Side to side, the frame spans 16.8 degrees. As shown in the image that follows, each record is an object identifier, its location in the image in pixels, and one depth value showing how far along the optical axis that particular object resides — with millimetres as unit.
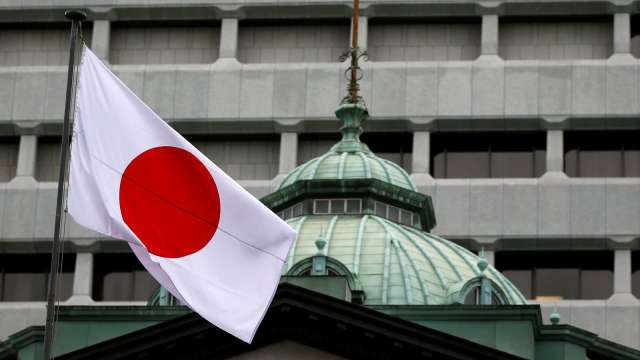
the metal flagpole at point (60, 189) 32125
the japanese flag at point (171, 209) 33281
